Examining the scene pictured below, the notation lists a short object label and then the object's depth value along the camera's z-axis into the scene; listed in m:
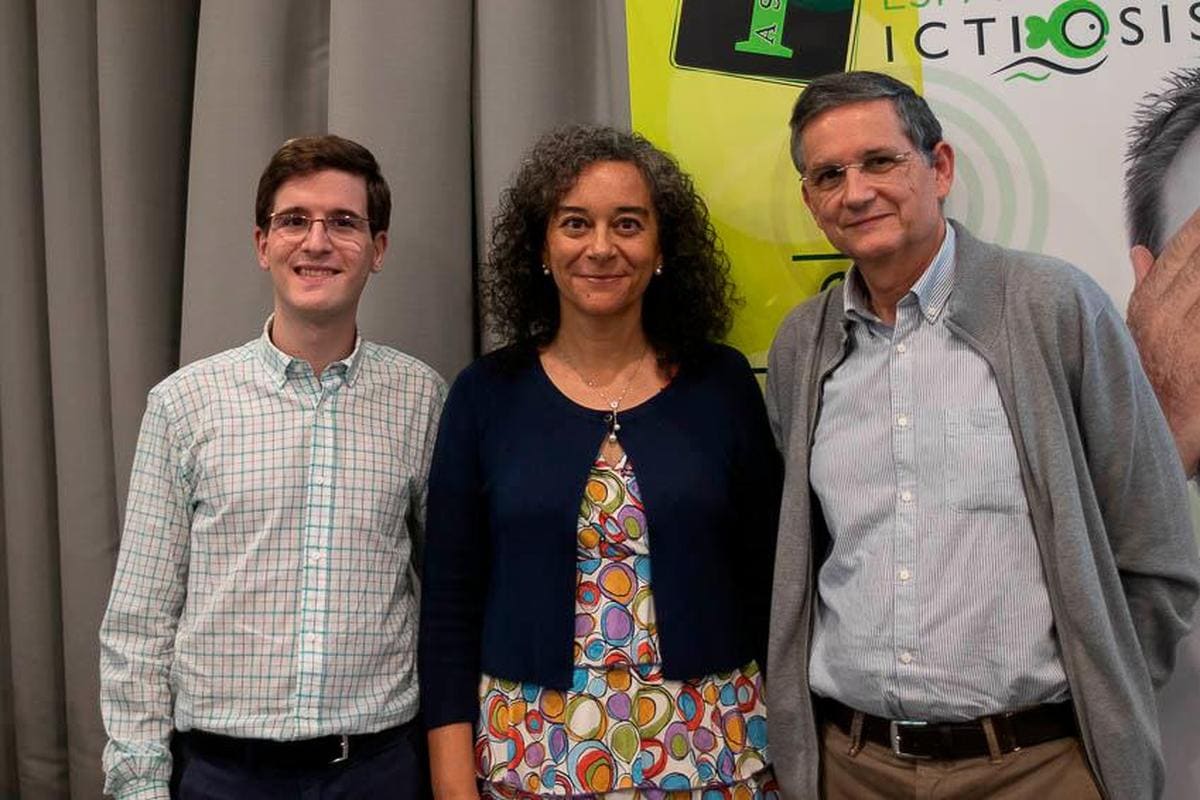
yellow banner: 1.78
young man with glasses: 1.47
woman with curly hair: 1.48
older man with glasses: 1.32
